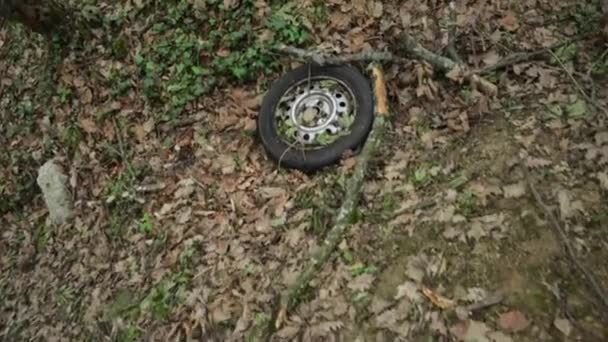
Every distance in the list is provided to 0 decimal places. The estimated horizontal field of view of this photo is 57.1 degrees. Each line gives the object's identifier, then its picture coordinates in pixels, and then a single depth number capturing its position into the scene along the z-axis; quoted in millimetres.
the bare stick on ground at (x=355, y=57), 5148
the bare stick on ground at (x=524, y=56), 4938
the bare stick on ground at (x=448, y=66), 4844
